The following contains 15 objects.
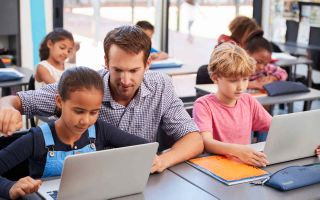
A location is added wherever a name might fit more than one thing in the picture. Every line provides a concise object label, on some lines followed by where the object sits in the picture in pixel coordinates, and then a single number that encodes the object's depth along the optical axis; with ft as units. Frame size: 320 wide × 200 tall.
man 6.15
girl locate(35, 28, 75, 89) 11.95
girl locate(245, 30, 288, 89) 11.48
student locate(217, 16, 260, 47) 13.30
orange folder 5.69
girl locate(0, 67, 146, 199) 5.34
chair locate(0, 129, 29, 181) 5.62
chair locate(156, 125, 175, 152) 7.07
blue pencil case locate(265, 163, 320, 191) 5.42
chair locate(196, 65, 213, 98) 11.43
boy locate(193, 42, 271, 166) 7.33
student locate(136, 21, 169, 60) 14.65
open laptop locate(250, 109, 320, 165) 5.89
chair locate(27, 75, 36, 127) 11.27
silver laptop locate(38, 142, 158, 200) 4.54
